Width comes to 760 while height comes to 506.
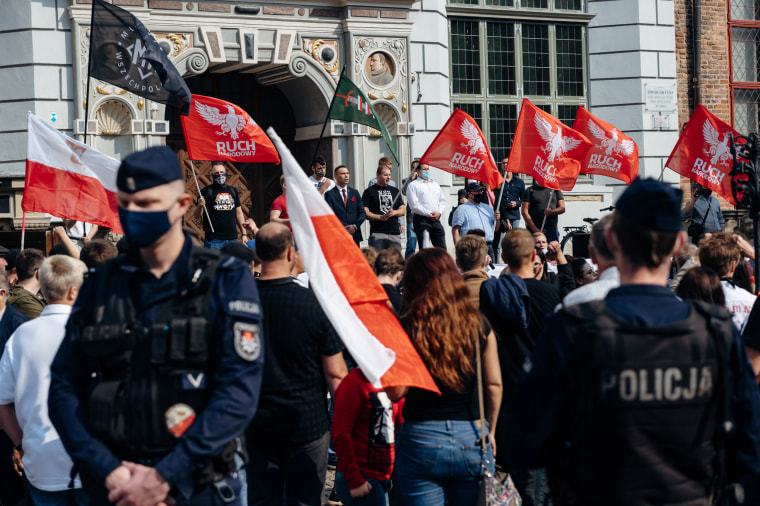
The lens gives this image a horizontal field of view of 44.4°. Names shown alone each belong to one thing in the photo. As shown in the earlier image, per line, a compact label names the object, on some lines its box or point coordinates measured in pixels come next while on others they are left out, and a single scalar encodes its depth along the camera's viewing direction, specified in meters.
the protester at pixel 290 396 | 4.52
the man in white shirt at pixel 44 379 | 4.28
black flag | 9.30
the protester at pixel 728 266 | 5.28
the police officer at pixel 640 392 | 2.72
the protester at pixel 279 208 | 11.56
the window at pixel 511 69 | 17.88
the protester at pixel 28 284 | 5.99
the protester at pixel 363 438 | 4.39
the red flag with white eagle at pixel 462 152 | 11.77
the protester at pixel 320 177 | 11.59
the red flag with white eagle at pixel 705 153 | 12.04
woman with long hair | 4.20
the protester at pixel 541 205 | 13.75
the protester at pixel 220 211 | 12.29
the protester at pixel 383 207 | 13.06
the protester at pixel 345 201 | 12.17
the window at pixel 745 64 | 19.83
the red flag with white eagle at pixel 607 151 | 12.98
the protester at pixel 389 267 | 5.71
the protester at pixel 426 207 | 13.16
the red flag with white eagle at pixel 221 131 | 10.41
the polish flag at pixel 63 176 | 8.19
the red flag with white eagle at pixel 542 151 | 11.91
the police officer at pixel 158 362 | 3.00
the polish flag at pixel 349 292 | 4.00
